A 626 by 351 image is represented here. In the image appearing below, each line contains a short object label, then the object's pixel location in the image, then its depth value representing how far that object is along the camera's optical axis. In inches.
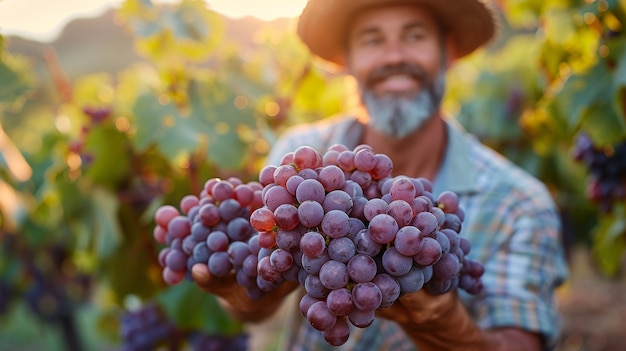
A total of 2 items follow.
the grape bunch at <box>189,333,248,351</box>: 91.9
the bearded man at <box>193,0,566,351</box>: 59.6
